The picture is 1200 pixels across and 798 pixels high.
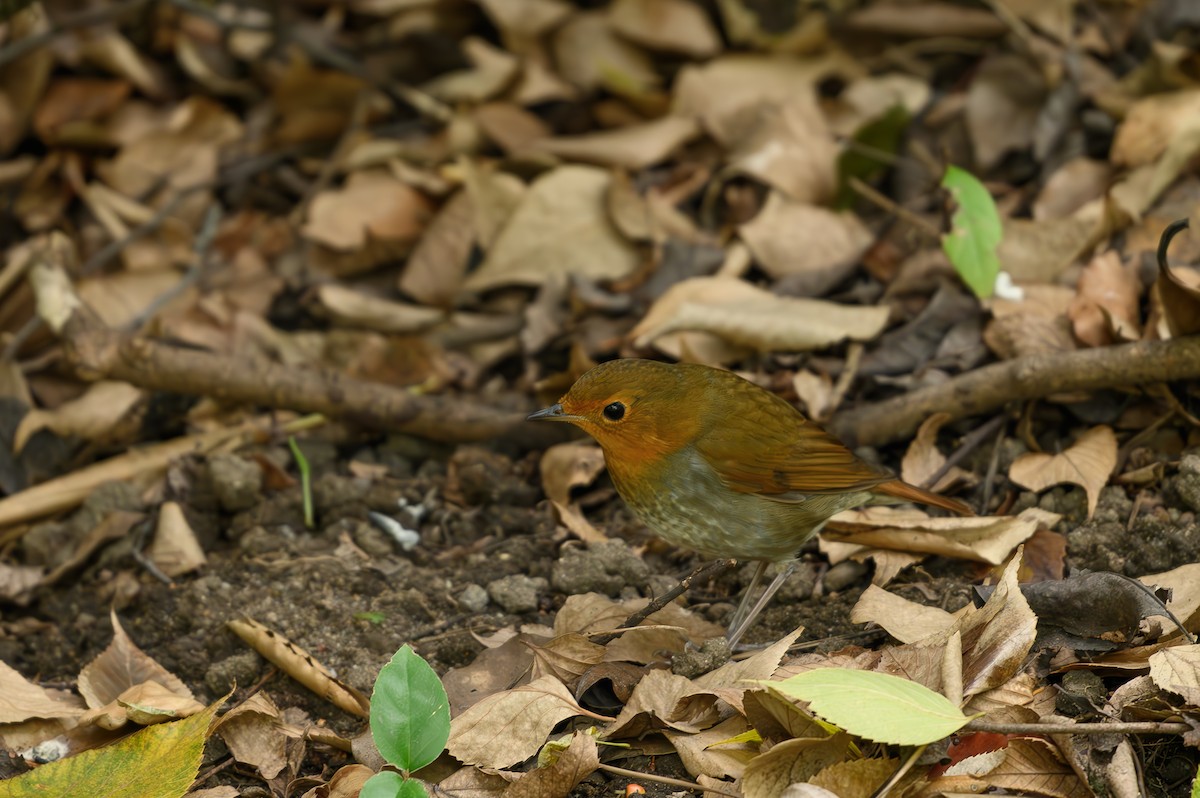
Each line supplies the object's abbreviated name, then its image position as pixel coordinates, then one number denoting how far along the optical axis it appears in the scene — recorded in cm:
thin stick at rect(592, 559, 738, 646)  740
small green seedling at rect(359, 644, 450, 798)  595
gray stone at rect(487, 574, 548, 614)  801
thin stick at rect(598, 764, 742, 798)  607
